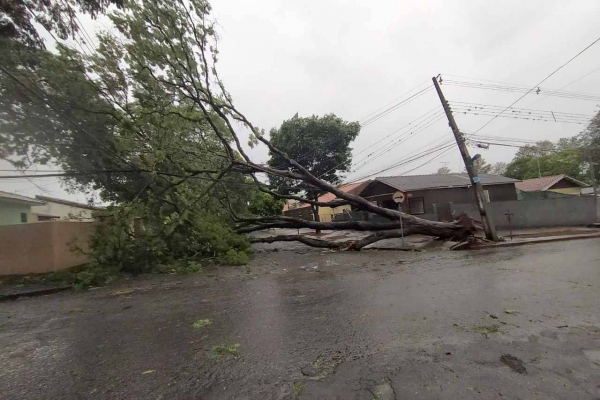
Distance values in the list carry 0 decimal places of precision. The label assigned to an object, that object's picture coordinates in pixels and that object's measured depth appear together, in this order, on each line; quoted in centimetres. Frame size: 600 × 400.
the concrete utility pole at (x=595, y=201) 1590
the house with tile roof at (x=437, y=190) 2248
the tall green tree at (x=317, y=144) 2303
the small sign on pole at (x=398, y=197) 1239
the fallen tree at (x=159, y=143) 906
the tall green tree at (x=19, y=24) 500
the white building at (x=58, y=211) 1006
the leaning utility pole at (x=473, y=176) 1219
